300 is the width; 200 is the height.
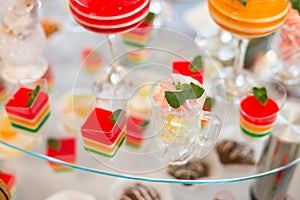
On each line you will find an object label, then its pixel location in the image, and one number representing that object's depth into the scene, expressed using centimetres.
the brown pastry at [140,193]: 87
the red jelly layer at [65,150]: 84
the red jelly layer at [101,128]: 81
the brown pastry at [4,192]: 83
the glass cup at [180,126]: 79
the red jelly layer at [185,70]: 83
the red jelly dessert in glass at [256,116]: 85
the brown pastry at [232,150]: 88
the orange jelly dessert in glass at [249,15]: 81
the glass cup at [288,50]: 92
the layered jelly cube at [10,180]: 89
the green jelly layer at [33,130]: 88
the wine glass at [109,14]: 81
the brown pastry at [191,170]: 84
